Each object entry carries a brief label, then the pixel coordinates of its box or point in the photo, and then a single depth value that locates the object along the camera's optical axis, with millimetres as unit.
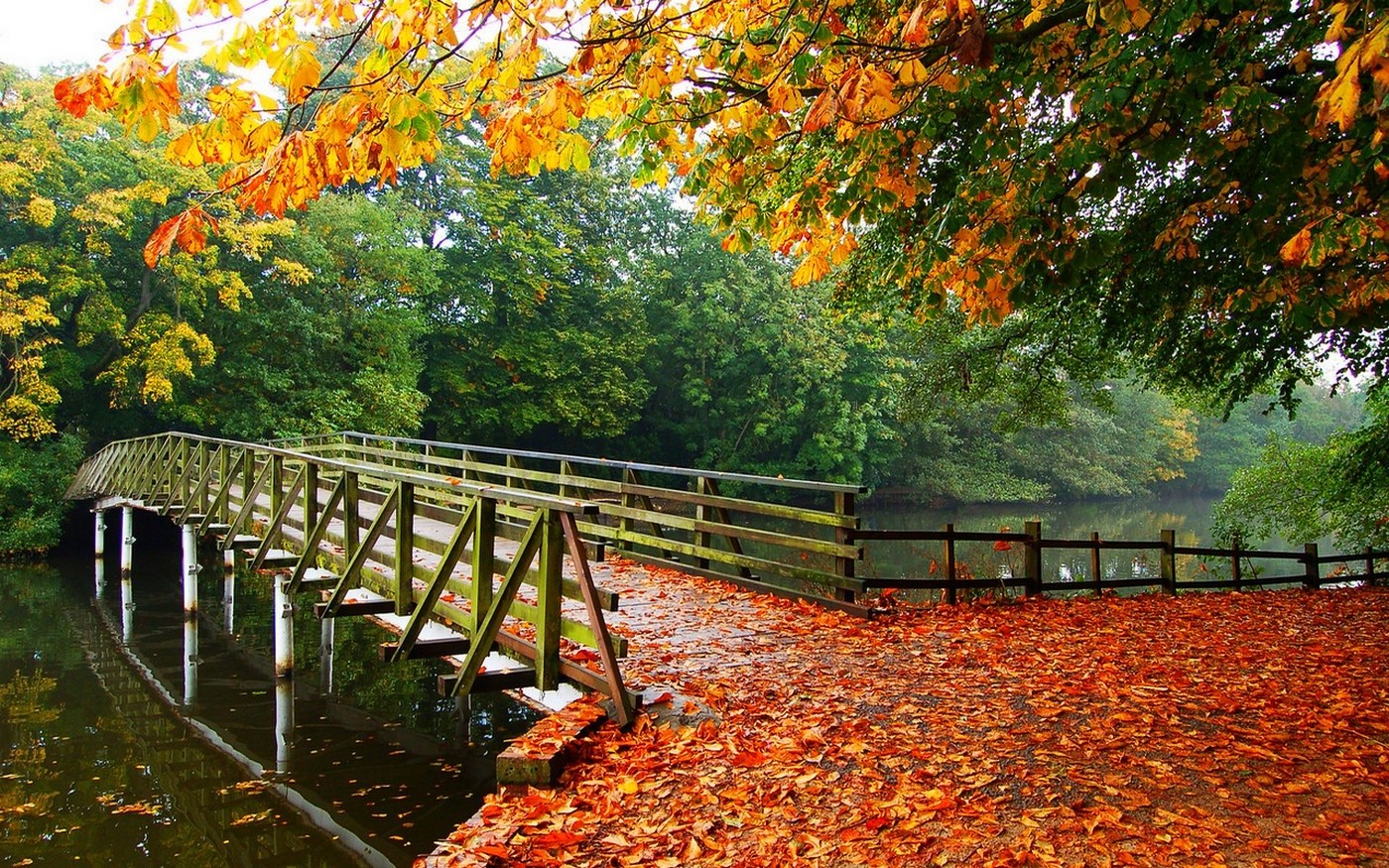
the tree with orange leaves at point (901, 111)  3479
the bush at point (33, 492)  21344
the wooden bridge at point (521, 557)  5336
